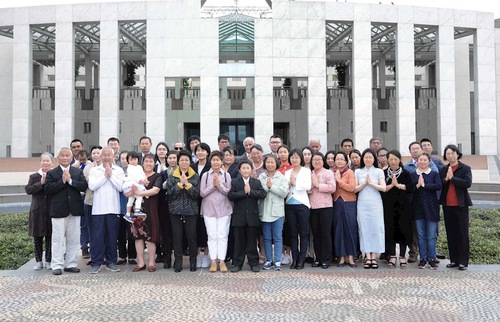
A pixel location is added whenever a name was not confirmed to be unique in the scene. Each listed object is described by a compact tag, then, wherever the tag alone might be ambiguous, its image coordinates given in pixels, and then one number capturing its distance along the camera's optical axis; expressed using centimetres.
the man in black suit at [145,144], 768
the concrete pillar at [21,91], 2420
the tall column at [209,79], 2295
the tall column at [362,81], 2361
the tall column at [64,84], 2364
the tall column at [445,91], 2412
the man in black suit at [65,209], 655
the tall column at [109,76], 2334
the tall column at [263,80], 2305
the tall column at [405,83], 2391
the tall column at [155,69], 2305
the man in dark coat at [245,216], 668
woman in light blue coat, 672
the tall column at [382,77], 3228
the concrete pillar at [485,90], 2492
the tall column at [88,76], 3206
